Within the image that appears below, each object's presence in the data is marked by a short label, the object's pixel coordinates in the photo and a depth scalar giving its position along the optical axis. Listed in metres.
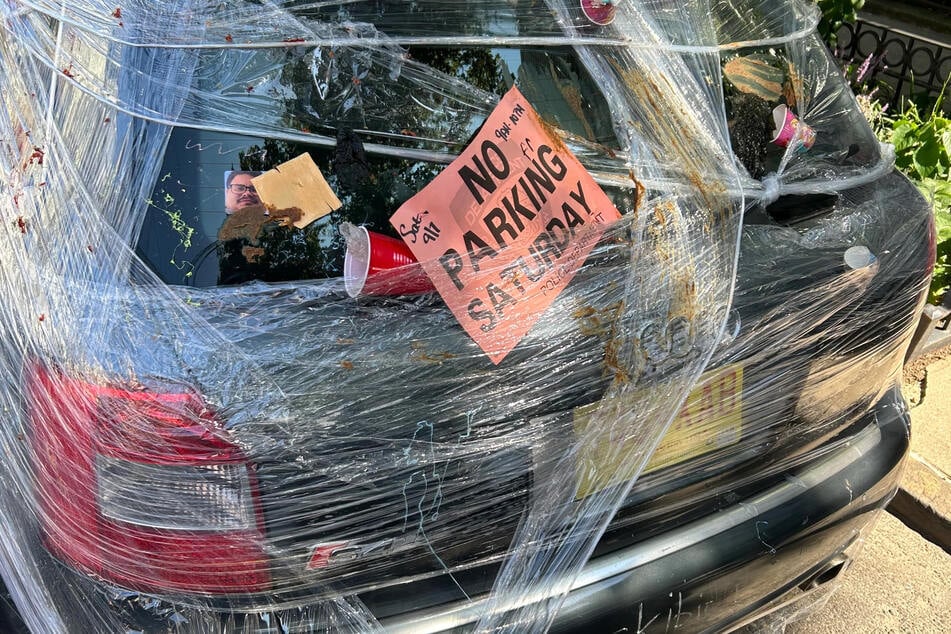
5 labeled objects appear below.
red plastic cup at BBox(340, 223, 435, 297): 1.48
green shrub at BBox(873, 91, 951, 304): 3.51
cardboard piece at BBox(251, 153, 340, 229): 1.50
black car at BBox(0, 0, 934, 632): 1.42
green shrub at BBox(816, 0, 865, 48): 4.91
